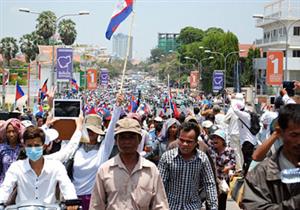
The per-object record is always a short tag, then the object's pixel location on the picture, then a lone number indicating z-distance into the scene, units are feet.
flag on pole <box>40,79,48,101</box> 94.21
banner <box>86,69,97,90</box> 156.77
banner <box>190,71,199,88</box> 194.70
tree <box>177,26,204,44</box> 414.41
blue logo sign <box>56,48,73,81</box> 96.02
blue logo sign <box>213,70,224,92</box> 156.66
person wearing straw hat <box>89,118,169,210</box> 14.42
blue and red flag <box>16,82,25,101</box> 86.76
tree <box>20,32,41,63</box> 304.91
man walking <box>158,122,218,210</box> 18.26
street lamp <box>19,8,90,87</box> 99.35
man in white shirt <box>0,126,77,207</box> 16.92
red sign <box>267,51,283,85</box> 95.25
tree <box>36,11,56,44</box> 284.61
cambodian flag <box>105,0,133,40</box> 29.35
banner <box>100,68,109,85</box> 173.17
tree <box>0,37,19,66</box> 324.19
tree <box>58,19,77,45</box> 312.09
